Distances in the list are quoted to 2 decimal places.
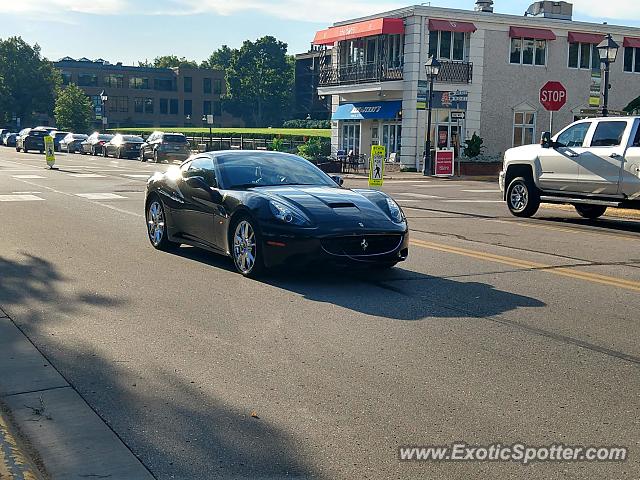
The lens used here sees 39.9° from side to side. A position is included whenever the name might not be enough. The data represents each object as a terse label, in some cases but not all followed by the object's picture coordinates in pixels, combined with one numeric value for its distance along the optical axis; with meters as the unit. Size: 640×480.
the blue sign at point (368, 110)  45.19
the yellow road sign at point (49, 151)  36.12
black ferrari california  9.00
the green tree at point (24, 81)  116.19
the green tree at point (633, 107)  30.14
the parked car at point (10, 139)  78.38
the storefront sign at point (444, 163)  38.12
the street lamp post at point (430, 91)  36.12
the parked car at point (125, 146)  52.84
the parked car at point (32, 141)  60.91
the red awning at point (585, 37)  46.66
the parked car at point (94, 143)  58.69
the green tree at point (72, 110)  93.12
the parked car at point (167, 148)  47.69
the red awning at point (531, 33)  45.00
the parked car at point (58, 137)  68.69
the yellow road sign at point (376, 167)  22.77
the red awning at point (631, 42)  48.16
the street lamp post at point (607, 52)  24.11
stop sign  24.48
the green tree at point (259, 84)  135.00
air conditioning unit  49.56
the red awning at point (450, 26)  43.06
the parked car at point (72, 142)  64.00
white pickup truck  16.03
